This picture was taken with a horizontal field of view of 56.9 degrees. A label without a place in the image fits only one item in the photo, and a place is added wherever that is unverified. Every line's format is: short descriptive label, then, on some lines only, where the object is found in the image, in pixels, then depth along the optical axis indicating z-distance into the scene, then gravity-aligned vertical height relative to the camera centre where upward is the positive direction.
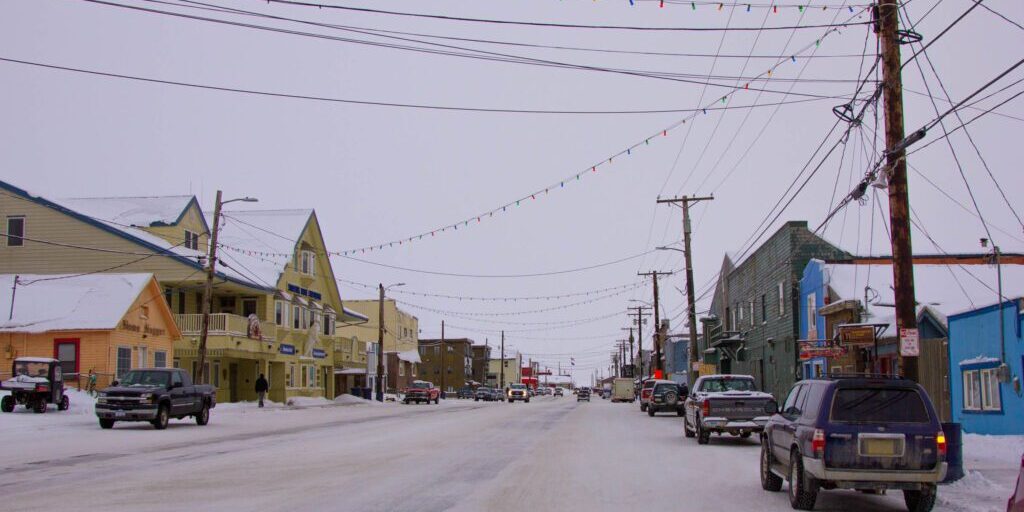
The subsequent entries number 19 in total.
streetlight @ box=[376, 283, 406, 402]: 68.56 -1.47
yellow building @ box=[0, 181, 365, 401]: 49.88 +3.89
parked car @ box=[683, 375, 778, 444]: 22.39 -1.69
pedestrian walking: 50.94 -2.45
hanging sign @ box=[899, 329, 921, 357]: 15.23 -0.02
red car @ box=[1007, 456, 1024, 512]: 6.88 -1.14
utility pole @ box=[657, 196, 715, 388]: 46.22 +3.10
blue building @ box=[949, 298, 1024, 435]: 20.69 -0.66
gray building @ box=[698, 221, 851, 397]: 40.12 +1.74
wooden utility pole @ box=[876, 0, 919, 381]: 15.55 +2.85
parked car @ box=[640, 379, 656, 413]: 46.11 -2.56
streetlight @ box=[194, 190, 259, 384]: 39.62 +2.38
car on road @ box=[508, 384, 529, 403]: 93.88 -5.12
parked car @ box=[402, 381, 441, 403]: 71.31 -3.99
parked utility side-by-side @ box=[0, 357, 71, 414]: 32.28 -1.60
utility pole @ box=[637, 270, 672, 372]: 60.64 -0.18
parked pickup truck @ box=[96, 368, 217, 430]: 28.19 -1.75
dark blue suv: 11.04 -1.17
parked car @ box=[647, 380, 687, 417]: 42.44 -2.55
